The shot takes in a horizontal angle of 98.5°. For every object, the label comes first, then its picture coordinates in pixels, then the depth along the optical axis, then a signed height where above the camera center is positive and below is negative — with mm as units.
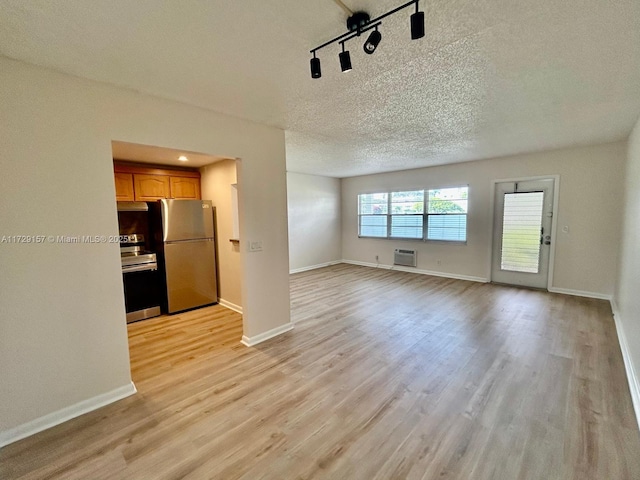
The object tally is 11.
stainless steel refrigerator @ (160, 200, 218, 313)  4078 -542
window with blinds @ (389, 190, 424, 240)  6824 +10
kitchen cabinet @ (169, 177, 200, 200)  4391 +488
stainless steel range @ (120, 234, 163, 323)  3855 -898
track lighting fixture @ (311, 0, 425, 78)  1253 +1017
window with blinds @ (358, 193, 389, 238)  7512 +22
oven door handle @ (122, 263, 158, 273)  3810 -709
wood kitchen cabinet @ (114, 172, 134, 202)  3871 +444
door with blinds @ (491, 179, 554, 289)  5078 -377
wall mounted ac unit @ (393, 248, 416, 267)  6914 -1091
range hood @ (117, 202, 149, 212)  3795 +159
